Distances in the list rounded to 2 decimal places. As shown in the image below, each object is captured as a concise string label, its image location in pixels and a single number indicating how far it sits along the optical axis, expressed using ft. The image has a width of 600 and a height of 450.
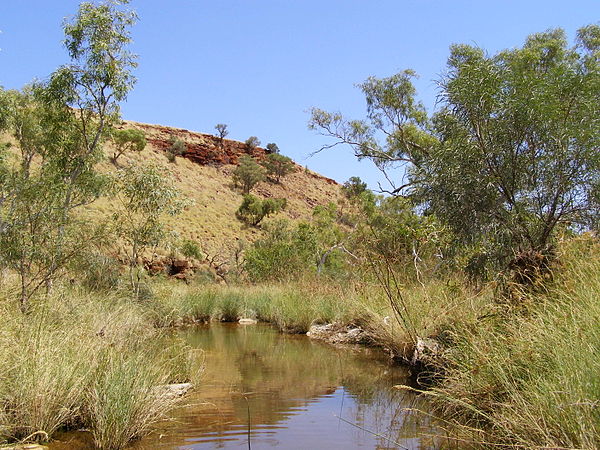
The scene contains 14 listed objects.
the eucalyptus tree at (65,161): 31.07
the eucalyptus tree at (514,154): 29.81
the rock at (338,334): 46.57
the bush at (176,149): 218.38
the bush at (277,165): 247.70
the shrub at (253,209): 186.60
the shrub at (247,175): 220.23
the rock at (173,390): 21.40
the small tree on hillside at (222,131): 266.77
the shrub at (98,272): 38.19
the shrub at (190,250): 134.62
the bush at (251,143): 272.10
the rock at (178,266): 124.47
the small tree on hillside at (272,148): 280.72
